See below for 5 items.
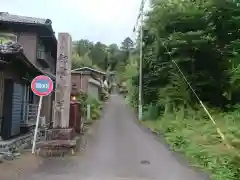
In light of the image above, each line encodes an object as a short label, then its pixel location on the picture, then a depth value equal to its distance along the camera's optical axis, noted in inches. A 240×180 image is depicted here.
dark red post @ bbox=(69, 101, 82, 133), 541.0
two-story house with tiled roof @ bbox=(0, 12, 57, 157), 395.5
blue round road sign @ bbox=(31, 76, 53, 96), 373.7
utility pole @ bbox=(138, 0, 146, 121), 906.7
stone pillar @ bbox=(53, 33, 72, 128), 419.5
